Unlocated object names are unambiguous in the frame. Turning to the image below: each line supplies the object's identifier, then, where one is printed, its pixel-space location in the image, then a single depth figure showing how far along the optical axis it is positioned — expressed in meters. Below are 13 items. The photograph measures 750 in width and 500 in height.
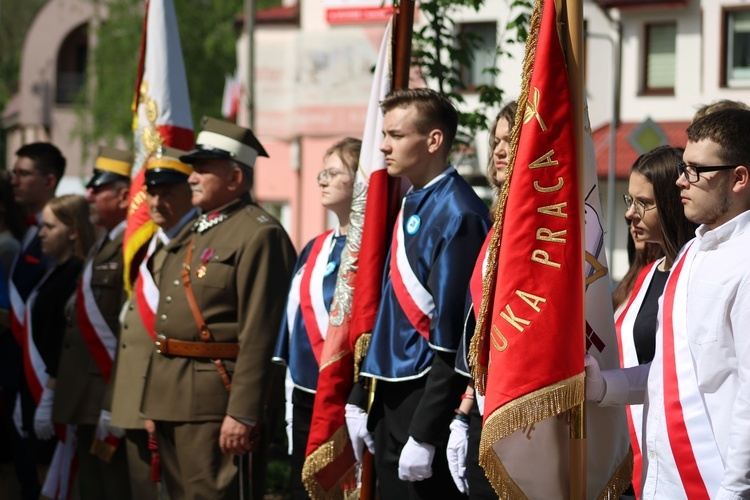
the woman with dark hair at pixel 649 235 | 9.20
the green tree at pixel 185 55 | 71.31
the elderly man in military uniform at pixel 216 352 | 12.01
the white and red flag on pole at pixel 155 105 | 14.45
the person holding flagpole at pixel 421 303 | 9.50
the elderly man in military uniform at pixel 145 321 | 13.18
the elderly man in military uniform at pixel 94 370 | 14.17
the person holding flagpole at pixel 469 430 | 9.05
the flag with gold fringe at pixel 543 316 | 7.95
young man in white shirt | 6.98
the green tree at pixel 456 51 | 14.17
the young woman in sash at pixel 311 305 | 11.91
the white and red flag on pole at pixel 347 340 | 10.80
